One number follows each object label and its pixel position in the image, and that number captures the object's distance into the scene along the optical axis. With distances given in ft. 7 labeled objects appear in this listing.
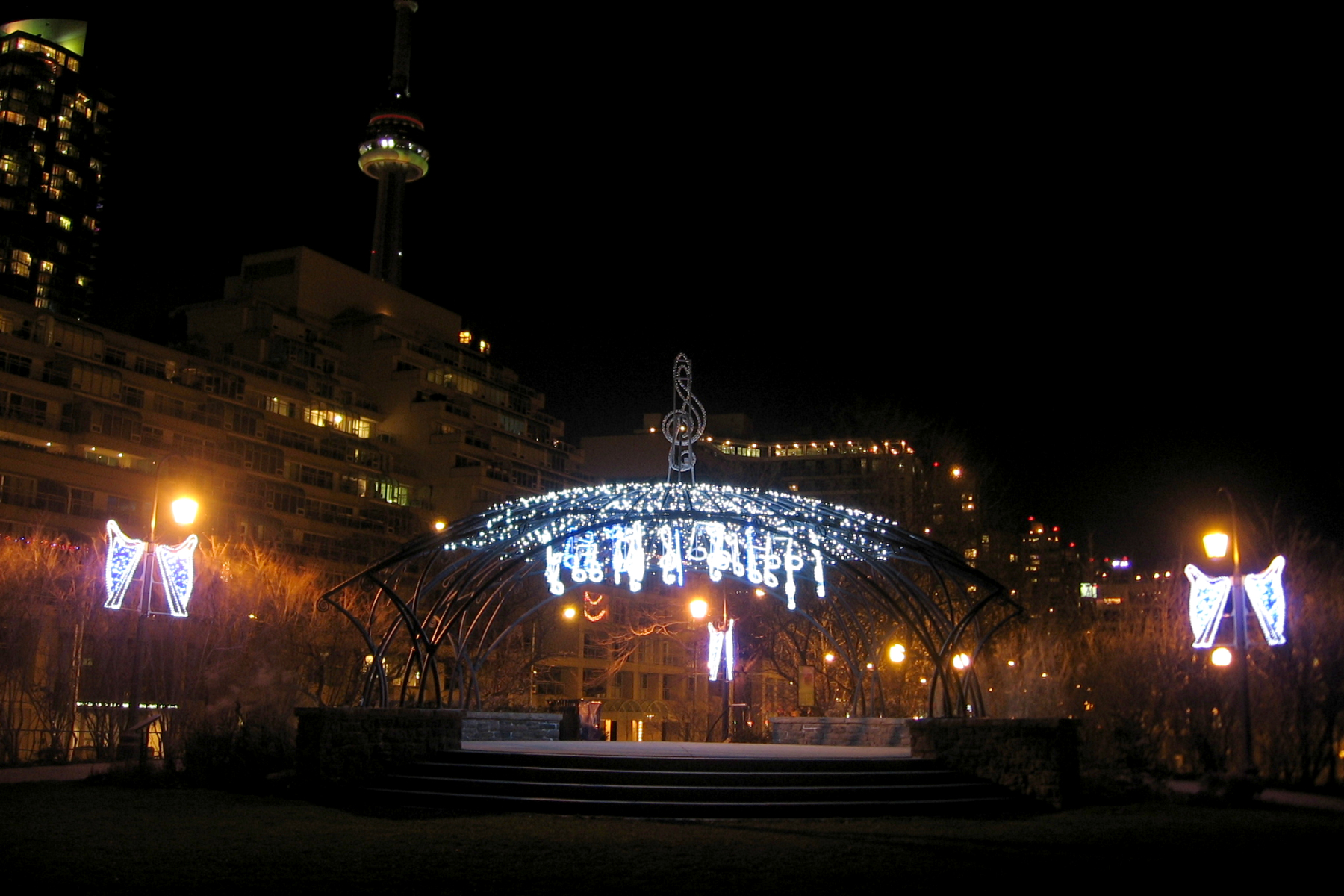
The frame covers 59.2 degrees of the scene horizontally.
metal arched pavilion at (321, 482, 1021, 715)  61.57
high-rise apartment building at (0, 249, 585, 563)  184.03
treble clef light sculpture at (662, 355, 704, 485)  72.08
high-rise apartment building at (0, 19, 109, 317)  417.69
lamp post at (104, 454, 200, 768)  67.00
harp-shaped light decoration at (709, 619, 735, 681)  91.91
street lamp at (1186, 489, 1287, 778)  67.77
